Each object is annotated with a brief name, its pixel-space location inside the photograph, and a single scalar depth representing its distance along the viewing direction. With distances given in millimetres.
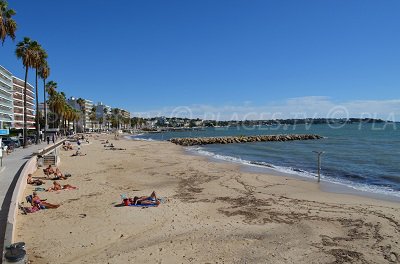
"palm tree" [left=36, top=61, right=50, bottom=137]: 48538
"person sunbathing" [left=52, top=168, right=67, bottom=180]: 20906
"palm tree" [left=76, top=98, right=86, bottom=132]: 130462
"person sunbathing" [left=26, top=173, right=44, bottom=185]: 18573
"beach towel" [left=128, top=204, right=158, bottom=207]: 14688
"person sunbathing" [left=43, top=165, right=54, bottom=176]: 21188
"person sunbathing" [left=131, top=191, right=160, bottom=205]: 14820
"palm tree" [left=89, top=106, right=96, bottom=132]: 173075
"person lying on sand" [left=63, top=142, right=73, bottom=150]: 45328
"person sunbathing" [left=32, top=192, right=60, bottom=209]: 13742
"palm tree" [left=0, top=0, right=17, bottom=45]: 19812
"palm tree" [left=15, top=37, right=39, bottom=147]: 39406
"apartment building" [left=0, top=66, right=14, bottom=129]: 92125
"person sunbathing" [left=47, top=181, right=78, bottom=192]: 17555
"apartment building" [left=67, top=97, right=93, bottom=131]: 147662
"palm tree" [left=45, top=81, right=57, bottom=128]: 70438
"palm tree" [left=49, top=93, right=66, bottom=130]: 75062
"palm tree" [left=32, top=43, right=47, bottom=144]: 40594
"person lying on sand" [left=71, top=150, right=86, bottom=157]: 37931
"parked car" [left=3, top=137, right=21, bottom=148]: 38019
